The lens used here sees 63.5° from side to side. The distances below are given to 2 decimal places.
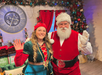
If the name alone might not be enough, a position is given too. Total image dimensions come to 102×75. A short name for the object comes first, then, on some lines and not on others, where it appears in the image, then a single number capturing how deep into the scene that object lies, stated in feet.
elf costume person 4.06
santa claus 5.09
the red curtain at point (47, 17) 11.66
